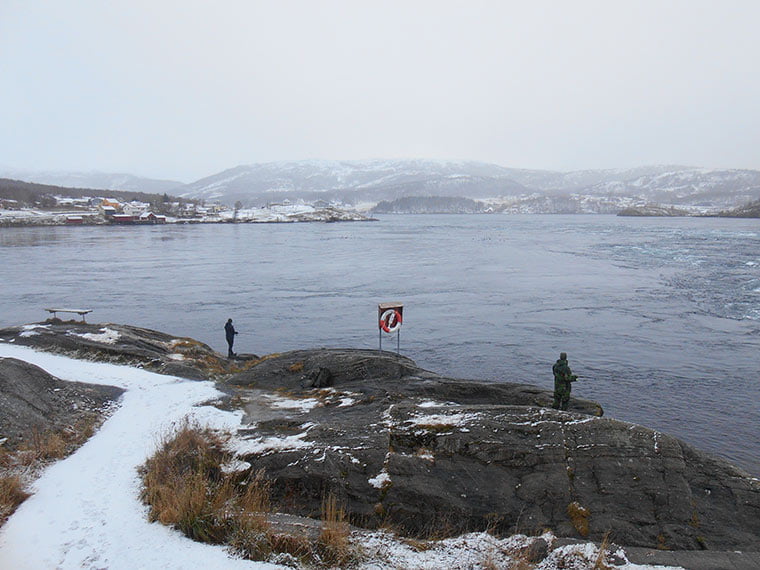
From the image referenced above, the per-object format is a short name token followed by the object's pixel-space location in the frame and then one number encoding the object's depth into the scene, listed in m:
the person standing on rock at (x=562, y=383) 11.85
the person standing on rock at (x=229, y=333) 20.38
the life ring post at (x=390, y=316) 16.08
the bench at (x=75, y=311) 21.46
